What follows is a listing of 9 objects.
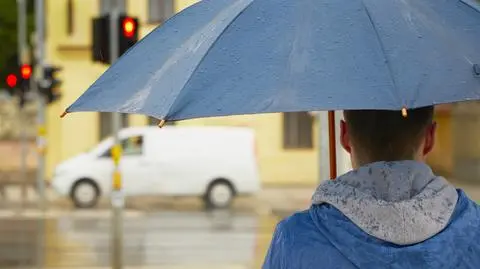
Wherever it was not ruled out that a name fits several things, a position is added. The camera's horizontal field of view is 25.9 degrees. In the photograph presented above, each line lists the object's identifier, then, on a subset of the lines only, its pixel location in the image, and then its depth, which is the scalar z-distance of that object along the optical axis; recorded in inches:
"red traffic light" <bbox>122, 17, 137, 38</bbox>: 498.6
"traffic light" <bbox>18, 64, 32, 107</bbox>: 893.8
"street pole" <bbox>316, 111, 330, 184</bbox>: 212.4
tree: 1710.1
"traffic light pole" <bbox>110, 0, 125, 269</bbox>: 470.3
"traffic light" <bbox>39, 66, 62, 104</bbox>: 823.1
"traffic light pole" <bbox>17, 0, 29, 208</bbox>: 966.4
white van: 876.0
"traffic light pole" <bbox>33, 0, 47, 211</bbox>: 845.8
